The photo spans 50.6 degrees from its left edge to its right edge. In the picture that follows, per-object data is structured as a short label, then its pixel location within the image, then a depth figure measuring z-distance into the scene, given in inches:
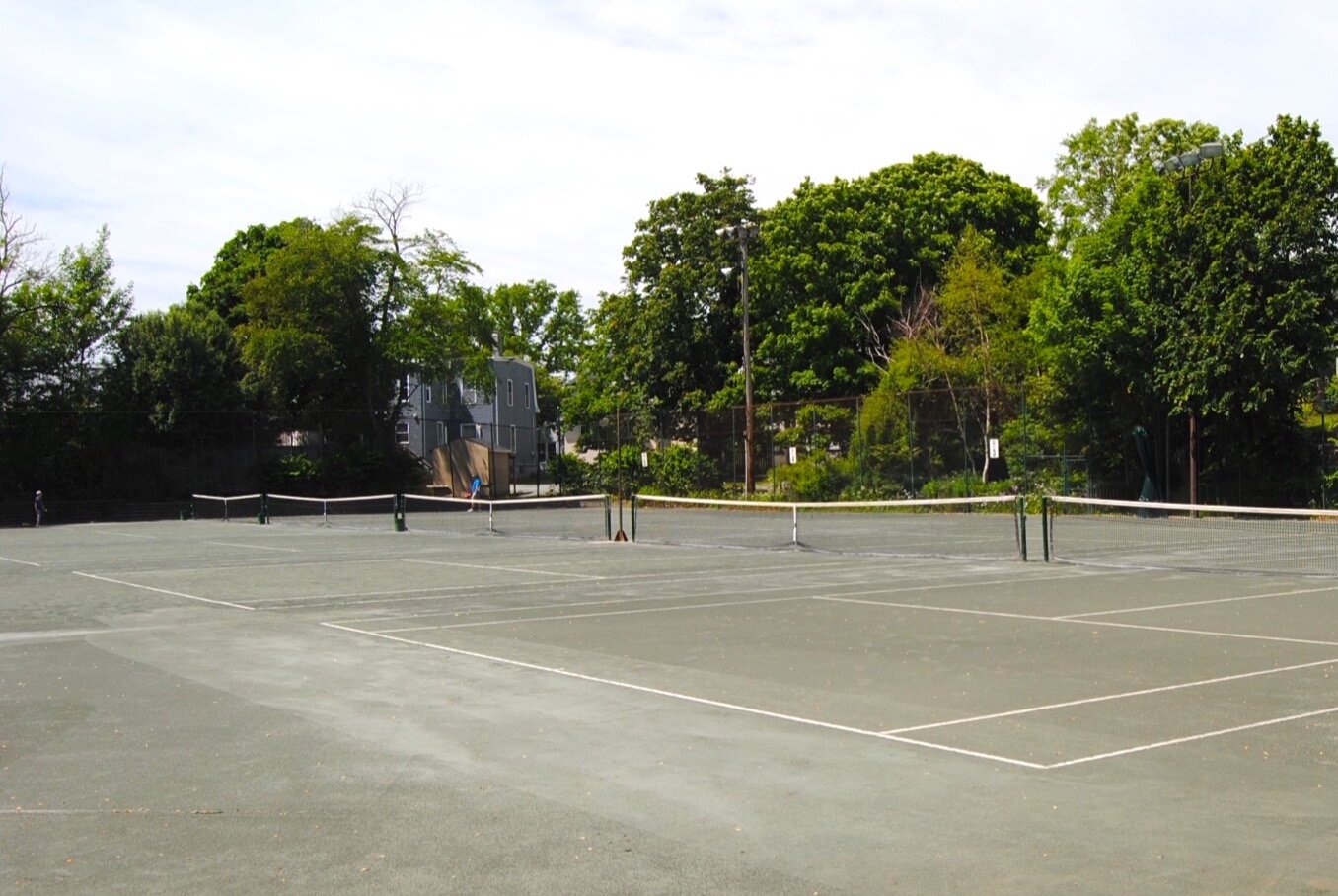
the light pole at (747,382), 2021.4
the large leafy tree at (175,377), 2320.4
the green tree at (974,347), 1847.9
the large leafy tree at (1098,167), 2265.0
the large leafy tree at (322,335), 2440.9
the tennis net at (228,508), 2166.6
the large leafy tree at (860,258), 2322.8
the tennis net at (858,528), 1090.7
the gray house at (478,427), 2667.3
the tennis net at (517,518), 1481.3
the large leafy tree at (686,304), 2472.9
